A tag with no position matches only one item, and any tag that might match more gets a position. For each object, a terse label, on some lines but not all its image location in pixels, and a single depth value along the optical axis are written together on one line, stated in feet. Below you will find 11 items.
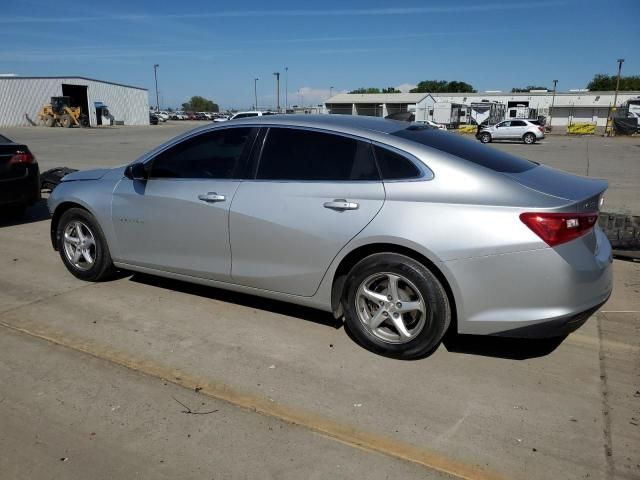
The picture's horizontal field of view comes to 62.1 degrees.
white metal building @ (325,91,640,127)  223.71
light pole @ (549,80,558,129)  217.72
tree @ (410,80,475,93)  385.29
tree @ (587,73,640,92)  323.37
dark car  24.02
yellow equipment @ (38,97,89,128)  151.94
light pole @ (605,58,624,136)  146.92
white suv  109.19
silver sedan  10.54
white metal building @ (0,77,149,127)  150.10
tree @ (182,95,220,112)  428.19
